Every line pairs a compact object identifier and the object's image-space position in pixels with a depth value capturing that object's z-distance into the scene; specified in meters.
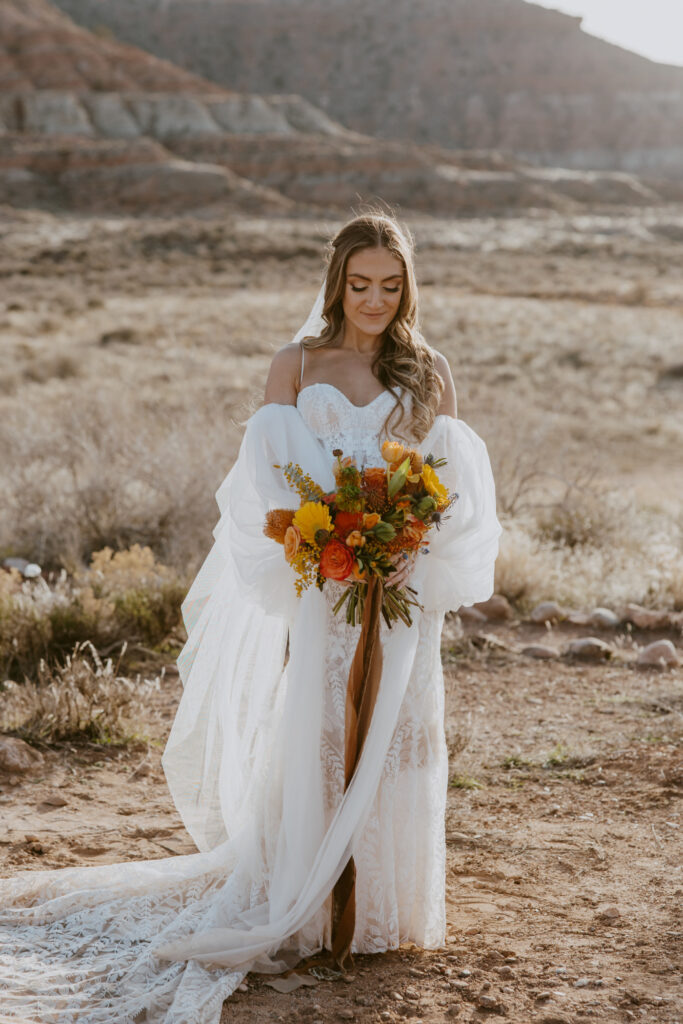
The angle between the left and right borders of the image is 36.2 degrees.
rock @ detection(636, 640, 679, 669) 6.40
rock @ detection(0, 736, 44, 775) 4.73
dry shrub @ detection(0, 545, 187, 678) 6.00
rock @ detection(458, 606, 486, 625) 7.25
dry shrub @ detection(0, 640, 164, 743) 5.02
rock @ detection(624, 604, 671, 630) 7.13
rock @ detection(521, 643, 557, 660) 6.58
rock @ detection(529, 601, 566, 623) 7.21
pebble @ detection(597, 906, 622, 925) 3.51
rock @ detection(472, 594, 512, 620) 7.29
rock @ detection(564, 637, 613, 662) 6.58
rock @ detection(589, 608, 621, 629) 7.16
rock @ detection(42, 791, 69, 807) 4.48
